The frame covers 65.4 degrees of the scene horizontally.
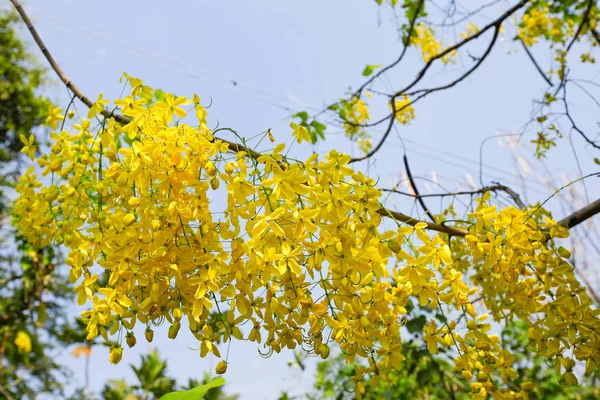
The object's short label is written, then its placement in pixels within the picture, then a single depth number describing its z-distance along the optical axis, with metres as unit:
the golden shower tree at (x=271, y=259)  0.68
